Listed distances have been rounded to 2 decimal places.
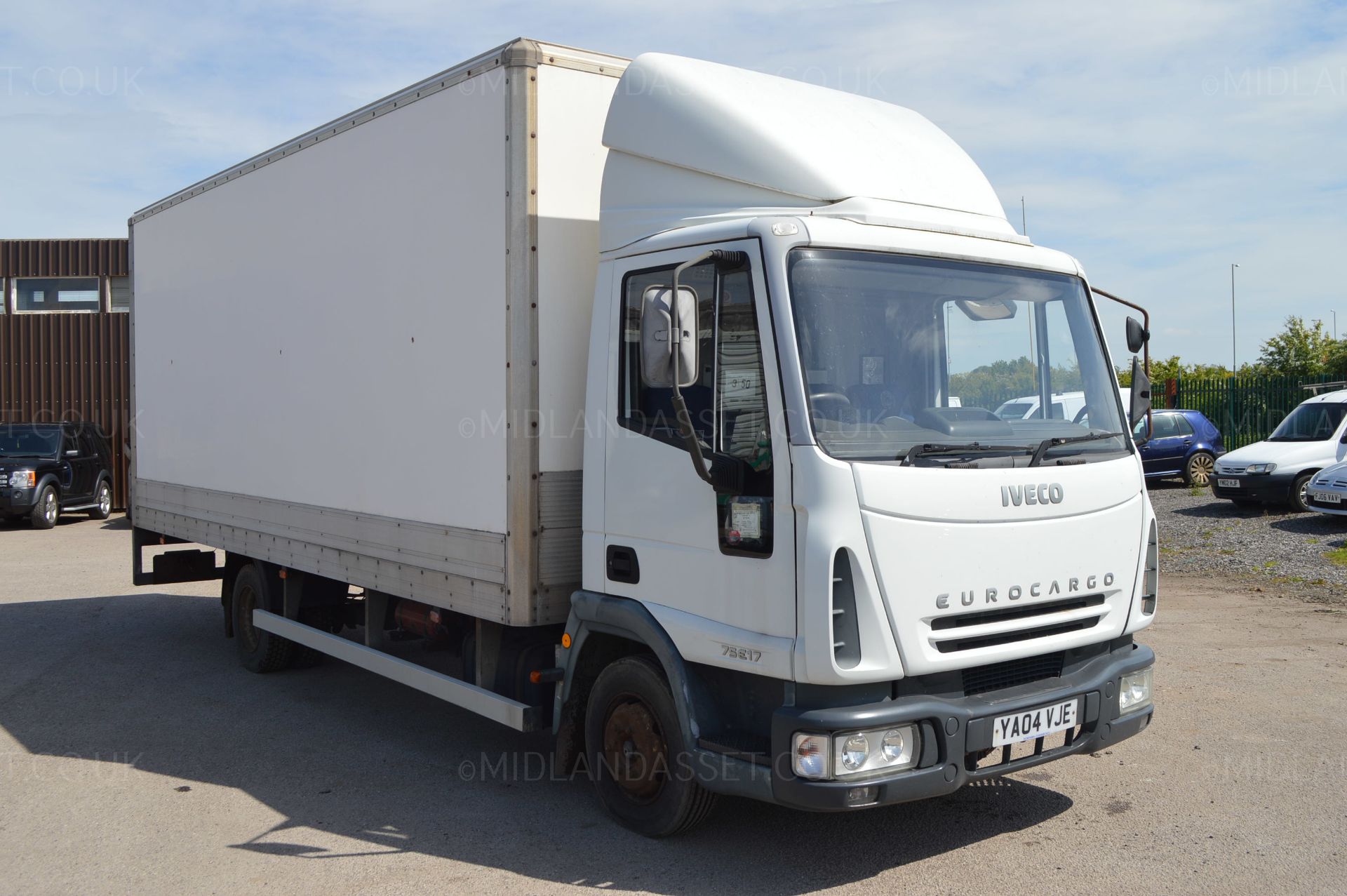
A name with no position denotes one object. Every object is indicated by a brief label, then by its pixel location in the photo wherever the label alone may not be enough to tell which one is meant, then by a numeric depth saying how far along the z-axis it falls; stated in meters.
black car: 19.28
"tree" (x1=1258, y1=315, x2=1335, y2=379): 35.94
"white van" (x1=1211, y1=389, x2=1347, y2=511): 15.23
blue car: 19.75
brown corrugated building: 23.59
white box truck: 4.08
